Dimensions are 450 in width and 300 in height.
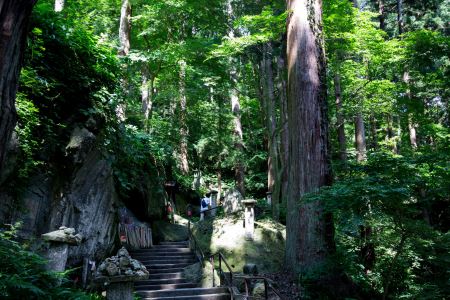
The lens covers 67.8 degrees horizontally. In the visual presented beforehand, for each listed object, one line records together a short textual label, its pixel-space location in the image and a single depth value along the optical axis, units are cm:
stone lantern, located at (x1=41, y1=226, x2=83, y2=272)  544
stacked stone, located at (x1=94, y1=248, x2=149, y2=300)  603
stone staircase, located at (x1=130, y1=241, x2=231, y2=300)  953
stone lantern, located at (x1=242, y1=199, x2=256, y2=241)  1234
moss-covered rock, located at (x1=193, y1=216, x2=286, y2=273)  1134
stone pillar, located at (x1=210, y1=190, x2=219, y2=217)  2031
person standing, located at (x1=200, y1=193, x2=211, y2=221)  1888
